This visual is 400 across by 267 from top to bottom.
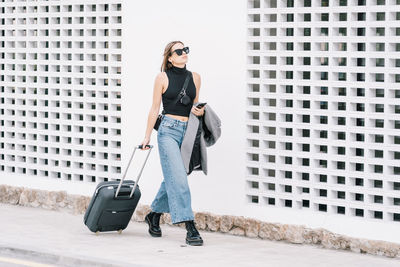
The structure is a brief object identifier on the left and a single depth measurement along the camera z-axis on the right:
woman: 8.96
